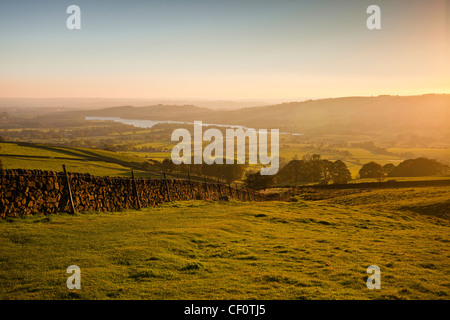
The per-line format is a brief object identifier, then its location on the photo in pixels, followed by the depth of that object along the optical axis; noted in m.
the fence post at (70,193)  17.28
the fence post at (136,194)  22.97
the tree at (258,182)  77.62
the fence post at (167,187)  28.14
